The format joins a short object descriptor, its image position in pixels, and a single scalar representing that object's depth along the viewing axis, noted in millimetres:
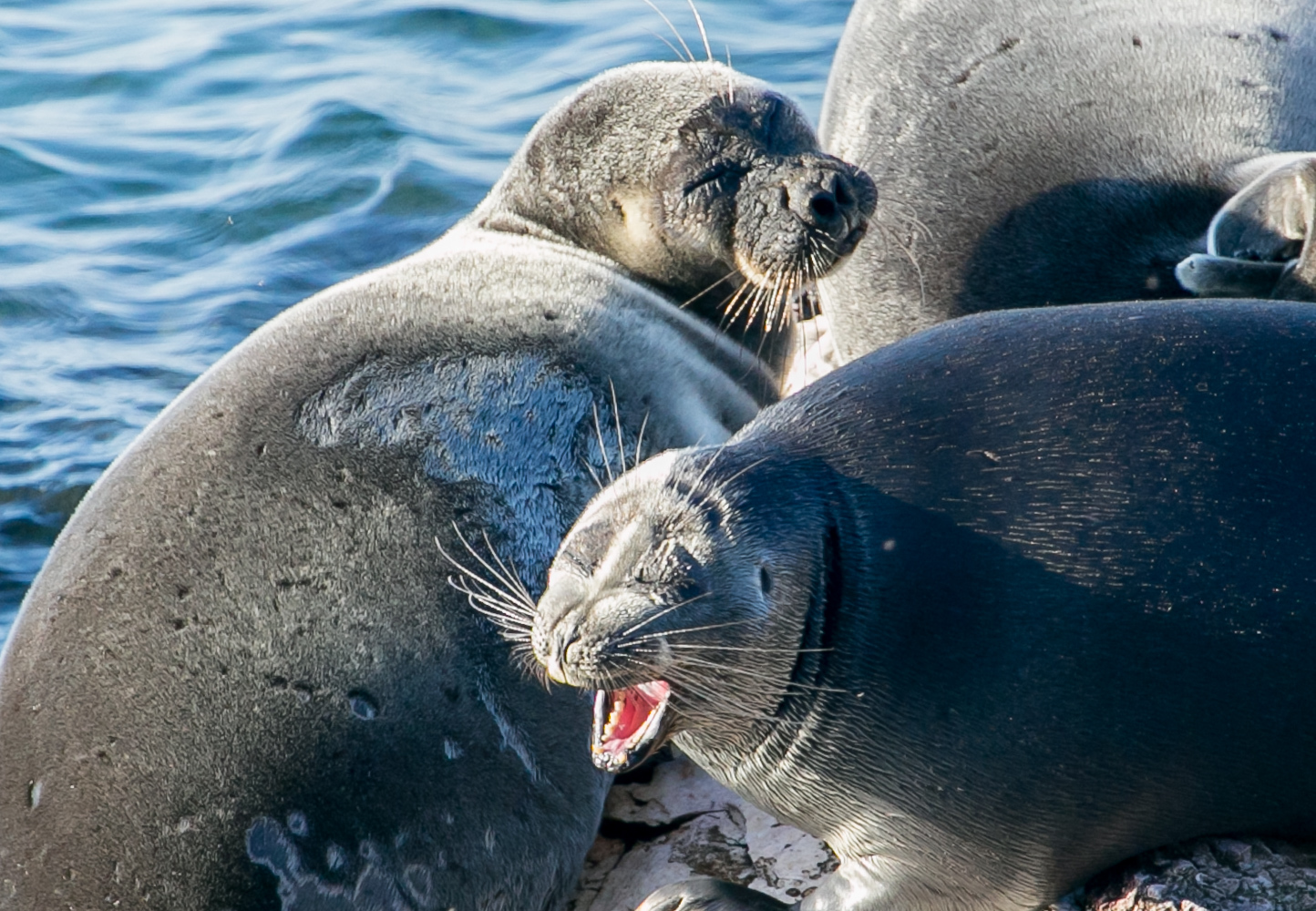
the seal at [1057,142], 9336
